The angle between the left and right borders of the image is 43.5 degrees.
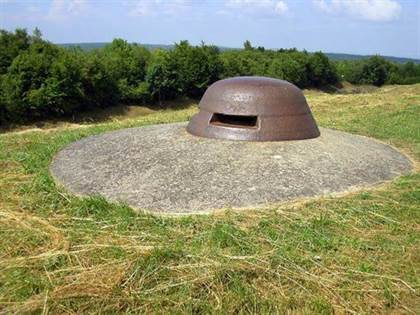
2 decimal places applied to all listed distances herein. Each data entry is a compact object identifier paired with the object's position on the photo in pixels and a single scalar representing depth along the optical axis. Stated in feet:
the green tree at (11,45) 45.03
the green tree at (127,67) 53.83
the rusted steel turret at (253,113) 23.20
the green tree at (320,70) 83.44
